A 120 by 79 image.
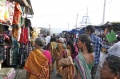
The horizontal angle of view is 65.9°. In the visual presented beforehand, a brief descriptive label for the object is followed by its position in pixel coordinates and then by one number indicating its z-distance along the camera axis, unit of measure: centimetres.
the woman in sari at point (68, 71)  249
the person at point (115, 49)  218
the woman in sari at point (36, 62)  219
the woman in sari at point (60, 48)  357
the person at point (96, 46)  250
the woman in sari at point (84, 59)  153
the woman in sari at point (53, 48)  380
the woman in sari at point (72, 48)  285
